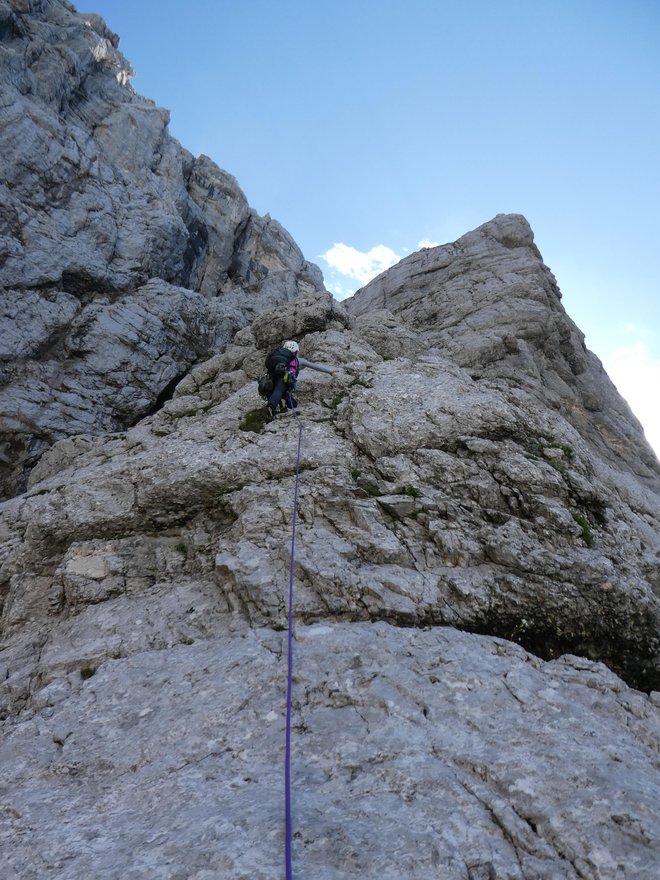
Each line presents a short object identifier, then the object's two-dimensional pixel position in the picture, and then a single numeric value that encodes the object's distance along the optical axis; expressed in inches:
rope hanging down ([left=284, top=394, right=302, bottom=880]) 163.7
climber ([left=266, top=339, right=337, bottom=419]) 557.9
